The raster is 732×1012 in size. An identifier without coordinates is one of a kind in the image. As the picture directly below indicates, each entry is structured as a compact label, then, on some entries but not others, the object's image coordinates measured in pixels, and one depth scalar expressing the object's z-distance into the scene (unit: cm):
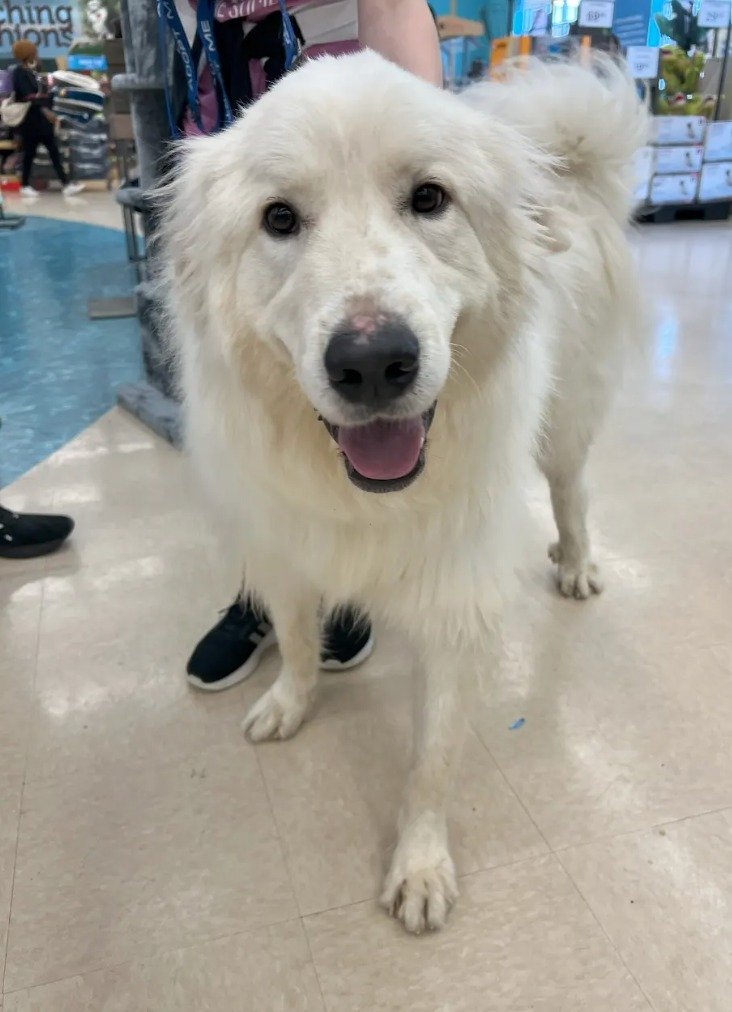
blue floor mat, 313
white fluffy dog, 97
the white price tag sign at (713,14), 746
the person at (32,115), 1067
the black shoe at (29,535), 221
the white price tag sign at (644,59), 734
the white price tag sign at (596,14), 715
